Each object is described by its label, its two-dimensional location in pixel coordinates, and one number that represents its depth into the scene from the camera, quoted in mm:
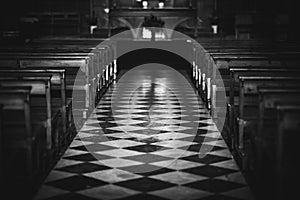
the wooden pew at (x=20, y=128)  4621
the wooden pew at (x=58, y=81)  6054
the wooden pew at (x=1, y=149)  4298
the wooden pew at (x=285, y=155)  3900
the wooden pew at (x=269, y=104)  4465
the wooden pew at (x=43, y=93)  5352
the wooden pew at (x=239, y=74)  6035
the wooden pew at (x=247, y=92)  5348
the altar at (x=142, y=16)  21859
